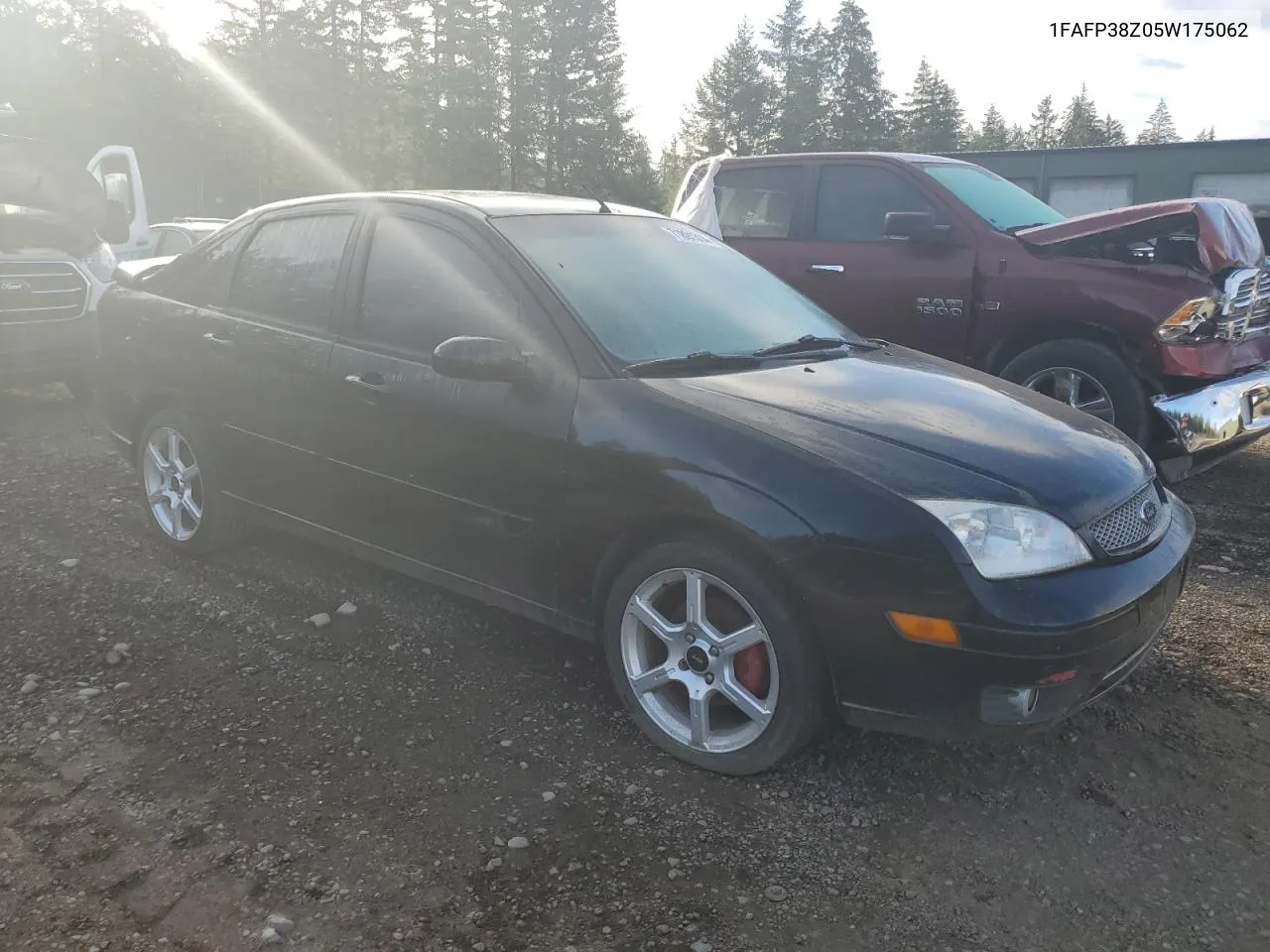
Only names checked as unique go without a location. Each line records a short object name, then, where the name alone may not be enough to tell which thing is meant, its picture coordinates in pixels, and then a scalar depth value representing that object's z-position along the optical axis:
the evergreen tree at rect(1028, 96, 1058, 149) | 98.75
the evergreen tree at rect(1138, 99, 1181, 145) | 114.54
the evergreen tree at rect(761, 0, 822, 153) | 60.44
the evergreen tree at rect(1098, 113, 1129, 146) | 88.69
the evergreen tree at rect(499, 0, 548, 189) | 47.44
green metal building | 20.19
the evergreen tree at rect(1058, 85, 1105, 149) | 86.69
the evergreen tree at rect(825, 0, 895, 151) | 60.50
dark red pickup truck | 5.52
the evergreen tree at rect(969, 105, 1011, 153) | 92.38
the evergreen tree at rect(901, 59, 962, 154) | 67.19
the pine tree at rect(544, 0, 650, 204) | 47.47
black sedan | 2.71
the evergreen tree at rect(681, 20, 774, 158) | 61.62
